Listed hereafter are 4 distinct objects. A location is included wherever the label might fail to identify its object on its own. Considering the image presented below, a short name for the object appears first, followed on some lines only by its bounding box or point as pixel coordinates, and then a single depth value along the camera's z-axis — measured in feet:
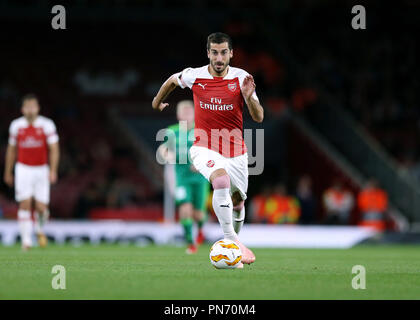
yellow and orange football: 57.00
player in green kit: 85.66
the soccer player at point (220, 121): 59.21
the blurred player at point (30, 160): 92.68
